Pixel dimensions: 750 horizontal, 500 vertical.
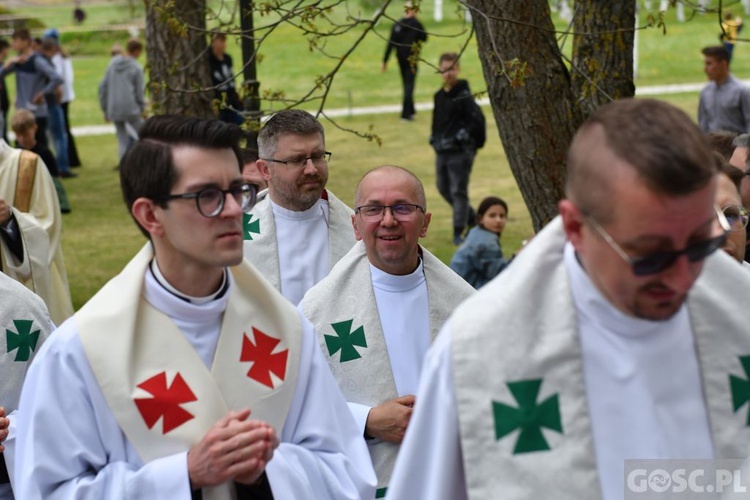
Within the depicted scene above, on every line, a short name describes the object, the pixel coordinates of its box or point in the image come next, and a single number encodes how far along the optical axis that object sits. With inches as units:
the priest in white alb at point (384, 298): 179.5
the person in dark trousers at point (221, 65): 552.6
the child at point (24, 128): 433.1
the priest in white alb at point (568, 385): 102.7
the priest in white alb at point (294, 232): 227.8
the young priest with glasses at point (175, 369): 126.0
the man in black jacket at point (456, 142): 497.4
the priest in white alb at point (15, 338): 172.1
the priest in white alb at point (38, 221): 313.0
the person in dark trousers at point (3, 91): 696.4
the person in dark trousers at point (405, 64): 741.3
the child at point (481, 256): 362.6
